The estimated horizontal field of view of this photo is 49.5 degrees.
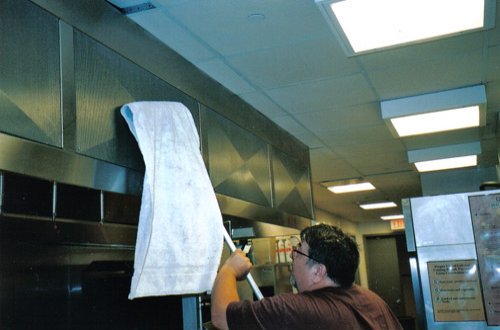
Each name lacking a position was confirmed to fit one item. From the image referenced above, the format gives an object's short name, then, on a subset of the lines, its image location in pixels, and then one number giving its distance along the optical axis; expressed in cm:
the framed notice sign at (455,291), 268
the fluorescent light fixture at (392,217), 1146
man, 177
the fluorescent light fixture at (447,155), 531
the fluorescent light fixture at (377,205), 935
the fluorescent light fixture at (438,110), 375
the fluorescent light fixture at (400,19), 232
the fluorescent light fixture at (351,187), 727
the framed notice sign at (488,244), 265
